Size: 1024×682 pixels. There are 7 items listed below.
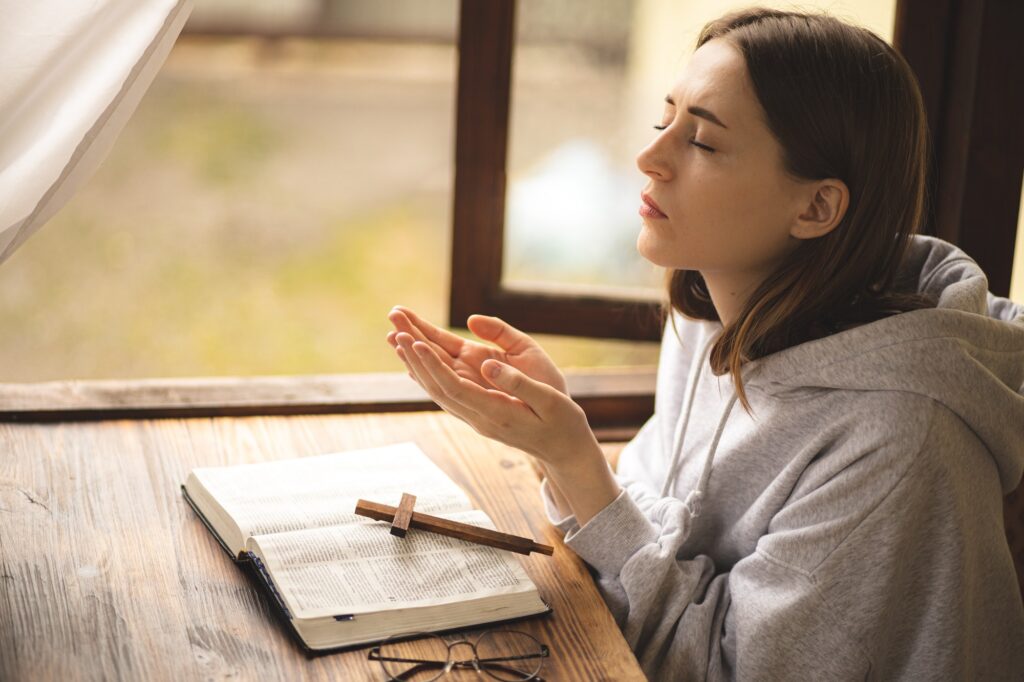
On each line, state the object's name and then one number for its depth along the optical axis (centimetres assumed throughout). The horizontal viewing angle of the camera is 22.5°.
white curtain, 220
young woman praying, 216
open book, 209
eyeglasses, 205
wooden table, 206
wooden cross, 219
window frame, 256
